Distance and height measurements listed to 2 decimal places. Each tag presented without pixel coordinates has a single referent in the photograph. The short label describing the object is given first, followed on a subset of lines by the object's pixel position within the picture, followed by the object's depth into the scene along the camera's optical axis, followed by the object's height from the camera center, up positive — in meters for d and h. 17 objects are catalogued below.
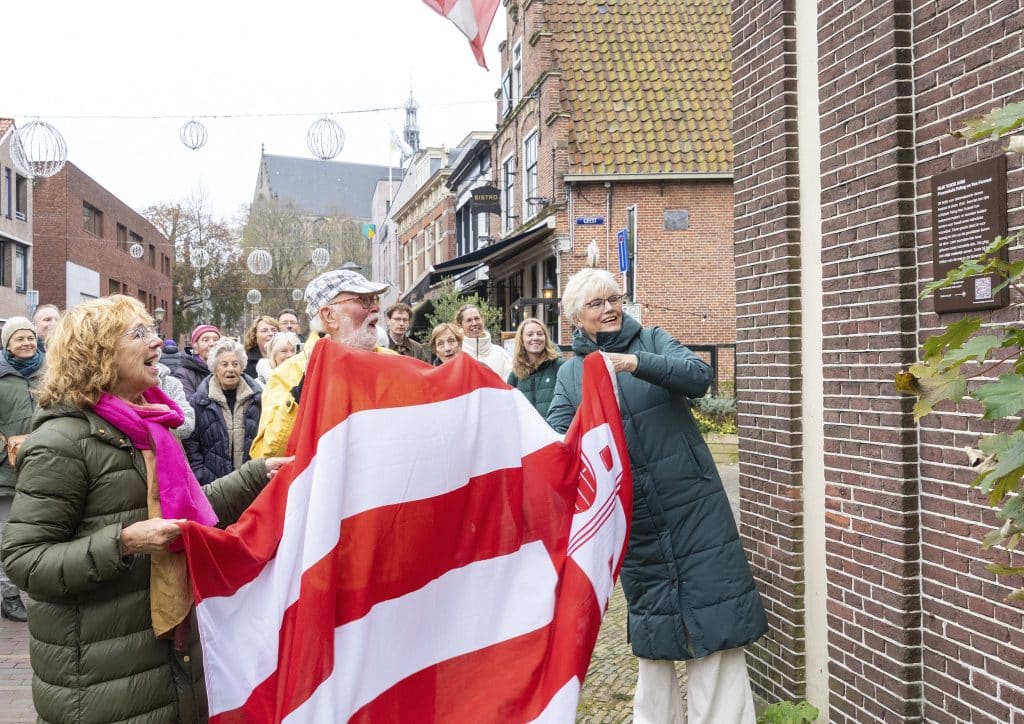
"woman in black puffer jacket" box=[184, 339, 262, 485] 6.53 -0.28
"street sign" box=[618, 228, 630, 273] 13.64 +1.67
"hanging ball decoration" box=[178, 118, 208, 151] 16.06 +4.00
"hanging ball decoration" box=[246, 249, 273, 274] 22.69 +2.72
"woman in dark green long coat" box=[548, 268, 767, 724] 4.04 -0.69
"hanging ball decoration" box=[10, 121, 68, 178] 13.04 +3.12
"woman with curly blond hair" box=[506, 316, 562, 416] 7.82 +0.07
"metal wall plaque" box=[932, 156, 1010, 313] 3.48 +0.53
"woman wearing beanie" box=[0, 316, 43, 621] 7.04 -0.05
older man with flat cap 4.04 +0.28
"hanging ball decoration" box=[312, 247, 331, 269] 26.66 +3.30
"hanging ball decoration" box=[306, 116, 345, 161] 13.40 +3.16
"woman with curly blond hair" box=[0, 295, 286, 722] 2.80 -0.45
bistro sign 28.44 +5.02
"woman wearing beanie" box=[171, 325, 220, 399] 7.54 +0.07
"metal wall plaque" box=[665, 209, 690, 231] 22.42 +3.44
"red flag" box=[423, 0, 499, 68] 5.80 +2.15
